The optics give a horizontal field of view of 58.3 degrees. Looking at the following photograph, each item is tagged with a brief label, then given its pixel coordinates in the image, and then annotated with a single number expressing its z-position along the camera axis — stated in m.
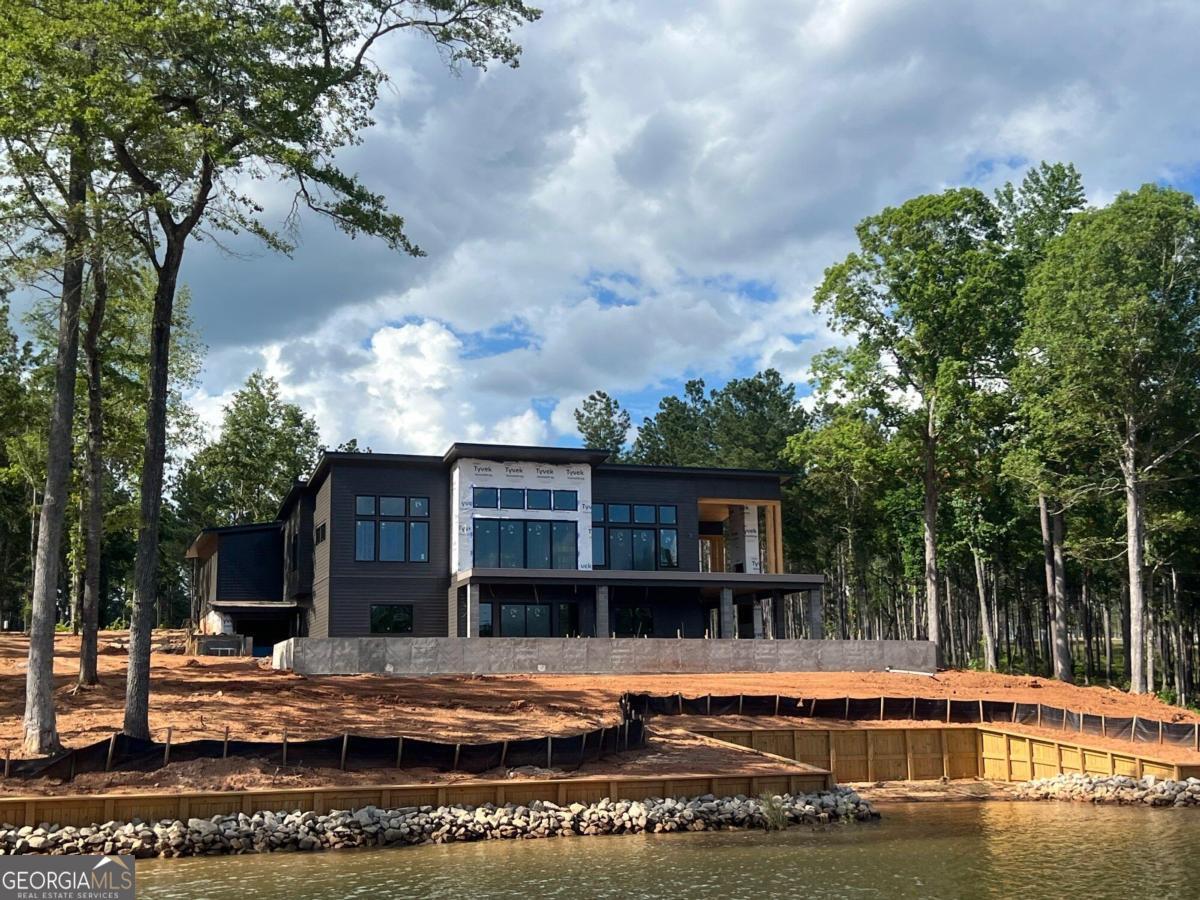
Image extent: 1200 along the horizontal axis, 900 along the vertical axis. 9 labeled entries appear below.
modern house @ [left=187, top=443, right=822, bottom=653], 36.94
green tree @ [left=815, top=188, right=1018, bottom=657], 40.53
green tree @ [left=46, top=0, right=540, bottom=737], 18.30
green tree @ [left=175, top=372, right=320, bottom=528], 61.94
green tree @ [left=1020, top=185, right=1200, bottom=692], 35.00
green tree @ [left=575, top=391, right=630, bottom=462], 78.88
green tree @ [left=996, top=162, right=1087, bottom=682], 41.31
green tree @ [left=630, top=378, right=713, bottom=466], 70.38
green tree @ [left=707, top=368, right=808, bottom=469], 63.00
